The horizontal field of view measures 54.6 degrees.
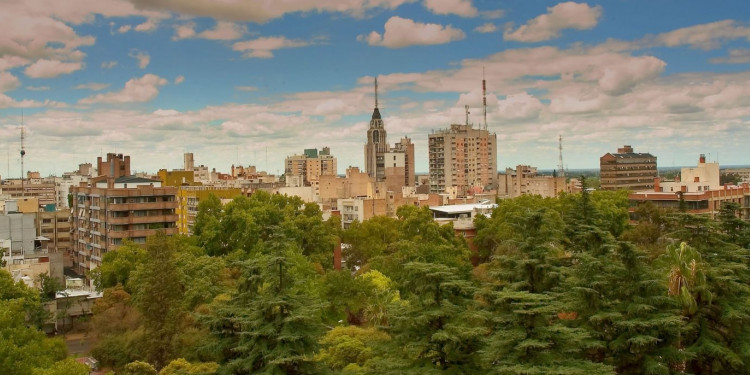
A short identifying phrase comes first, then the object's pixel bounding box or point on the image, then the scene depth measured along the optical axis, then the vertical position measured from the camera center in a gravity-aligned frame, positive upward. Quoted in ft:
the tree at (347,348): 110.01 -24.67
